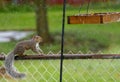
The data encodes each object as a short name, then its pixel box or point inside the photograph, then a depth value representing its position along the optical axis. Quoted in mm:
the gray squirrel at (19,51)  7969
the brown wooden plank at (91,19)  7463
